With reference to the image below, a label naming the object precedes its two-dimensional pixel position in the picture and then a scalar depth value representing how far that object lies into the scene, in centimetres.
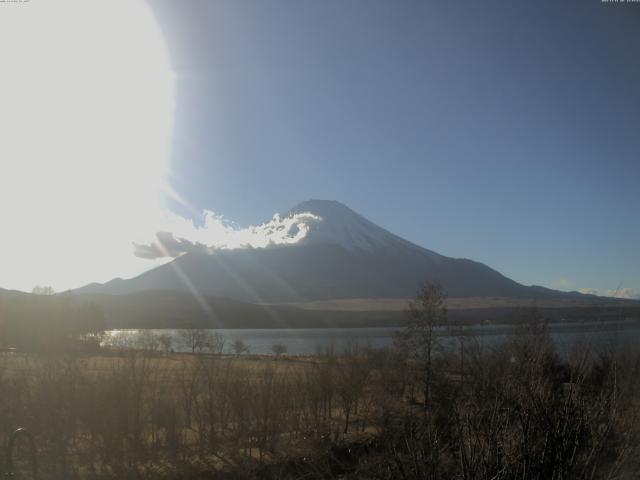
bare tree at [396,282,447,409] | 3080
